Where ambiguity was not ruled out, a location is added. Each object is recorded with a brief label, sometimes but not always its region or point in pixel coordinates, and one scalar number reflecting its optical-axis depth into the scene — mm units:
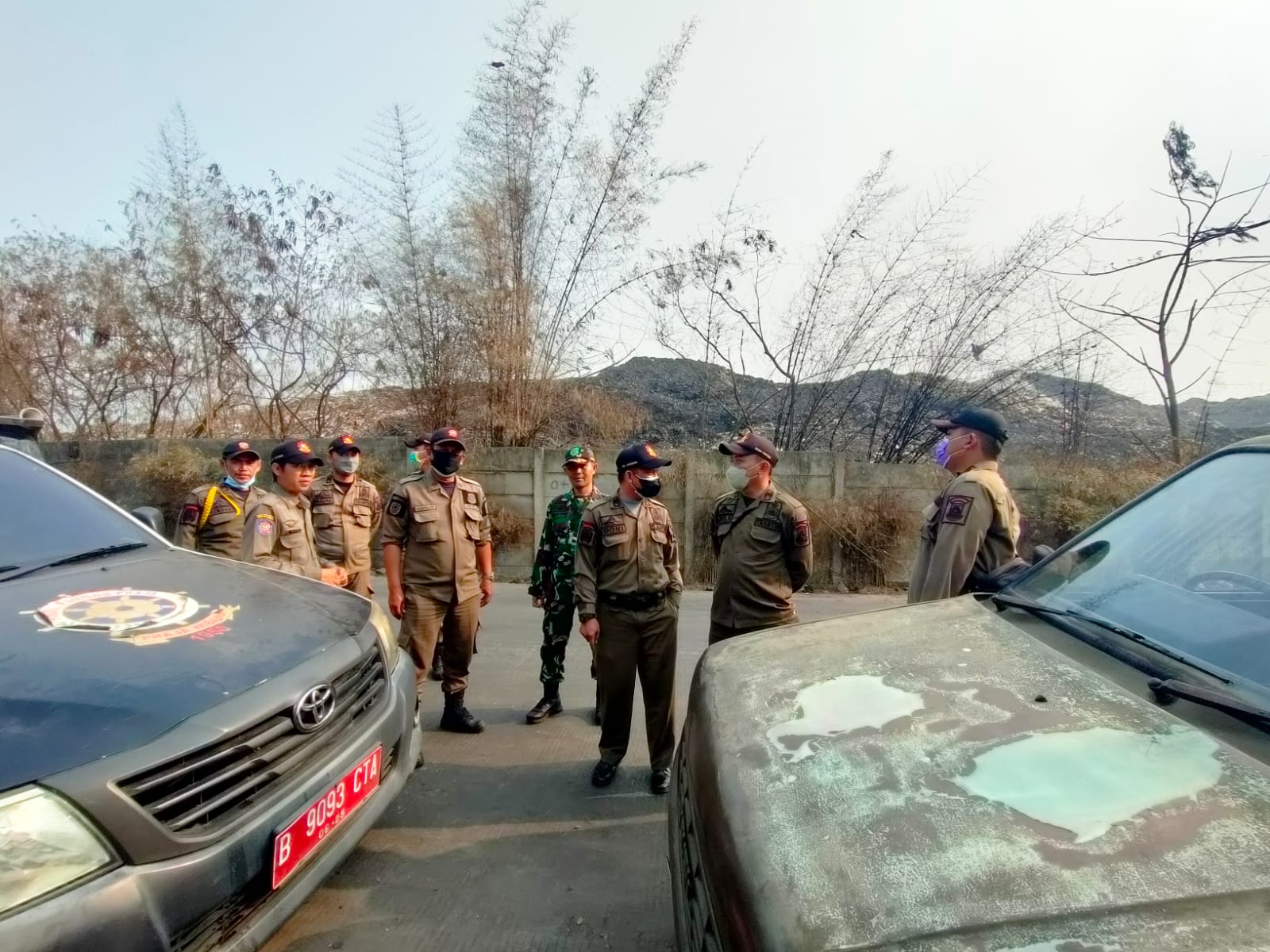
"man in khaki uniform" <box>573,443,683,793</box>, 3688
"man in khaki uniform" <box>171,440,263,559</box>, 4945
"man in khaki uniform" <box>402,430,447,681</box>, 5297
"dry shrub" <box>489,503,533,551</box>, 9203
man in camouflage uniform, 4652
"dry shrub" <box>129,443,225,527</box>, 9758
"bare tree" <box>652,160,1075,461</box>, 10125
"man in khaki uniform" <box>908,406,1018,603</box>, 3299
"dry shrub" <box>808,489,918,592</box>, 8734
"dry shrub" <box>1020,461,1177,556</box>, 8445
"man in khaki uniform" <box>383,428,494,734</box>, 4188
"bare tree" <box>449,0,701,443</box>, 10352
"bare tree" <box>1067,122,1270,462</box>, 9070
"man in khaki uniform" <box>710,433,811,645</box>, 3691
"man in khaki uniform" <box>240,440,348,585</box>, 4227
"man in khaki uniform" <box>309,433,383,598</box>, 5379
